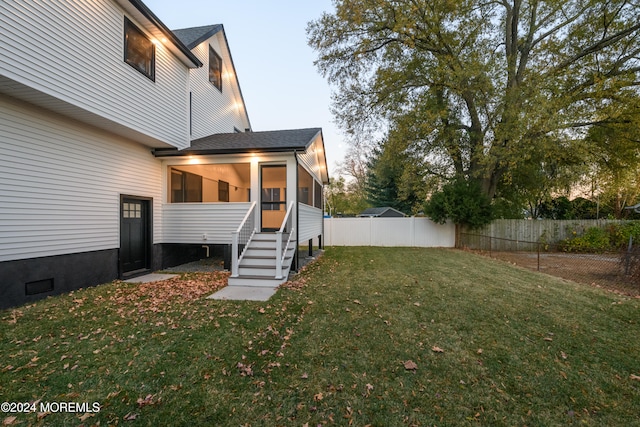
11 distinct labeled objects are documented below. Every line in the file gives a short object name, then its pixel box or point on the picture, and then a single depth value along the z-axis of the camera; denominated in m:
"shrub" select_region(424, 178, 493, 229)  13.16
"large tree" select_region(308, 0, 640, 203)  10.91
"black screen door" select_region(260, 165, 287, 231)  8.73
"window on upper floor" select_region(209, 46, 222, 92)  10.95
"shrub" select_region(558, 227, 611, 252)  12.53
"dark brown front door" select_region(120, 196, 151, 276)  7.26
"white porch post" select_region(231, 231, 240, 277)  6.47
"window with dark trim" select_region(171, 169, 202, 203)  8.70
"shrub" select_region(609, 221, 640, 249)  12.27
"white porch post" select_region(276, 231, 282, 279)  6.37
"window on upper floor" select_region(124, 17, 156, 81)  6.47
